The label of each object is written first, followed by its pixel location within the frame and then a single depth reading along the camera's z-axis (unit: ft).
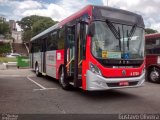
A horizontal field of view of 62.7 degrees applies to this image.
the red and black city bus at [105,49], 14.31
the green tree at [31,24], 122.58
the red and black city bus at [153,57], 24.14
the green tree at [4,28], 135.31
